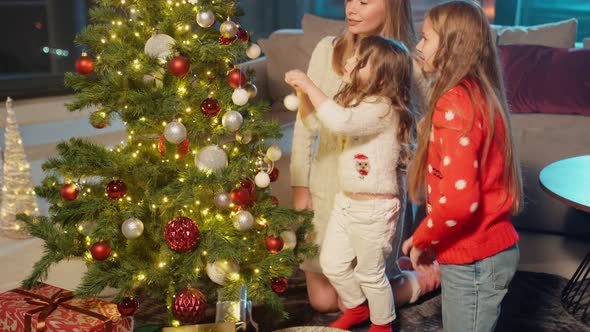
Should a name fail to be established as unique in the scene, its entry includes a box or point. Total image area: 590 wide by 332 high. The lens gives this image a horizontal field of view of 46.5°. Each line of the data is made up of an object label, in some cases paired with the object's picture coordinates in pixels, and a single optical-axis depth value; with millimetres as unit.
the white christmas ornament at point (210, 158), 1967
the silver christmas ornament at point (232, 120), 1964
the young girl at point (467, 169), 1667
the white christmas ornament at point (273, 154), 2082
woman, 2158
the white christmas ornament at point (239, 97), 1964
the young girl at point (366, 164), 1960
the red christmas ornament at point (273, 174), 2182
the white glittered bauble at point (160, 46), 1928
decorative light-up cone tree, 3184
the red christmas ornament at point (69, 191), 2012
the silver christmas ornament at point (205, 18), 1915
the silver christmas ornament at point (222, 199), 1986
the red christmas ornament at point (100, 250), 1954
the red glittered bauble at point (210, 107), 1950
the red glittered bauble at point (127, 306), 2014
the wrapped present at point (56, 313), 1935
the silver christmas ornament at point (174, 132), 1888
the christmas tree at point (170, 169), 1954
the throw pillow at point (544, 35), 3738
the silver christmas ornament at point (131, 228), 1957
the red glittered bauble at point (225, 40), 1999
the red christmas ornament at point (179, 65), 1890
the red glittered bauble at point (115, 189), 1983
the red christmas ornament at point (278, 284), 2170
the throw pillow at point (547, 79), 3461
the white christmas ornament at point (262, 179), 2057
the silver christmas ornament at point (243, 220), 2002
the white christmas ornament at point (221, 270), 2045
